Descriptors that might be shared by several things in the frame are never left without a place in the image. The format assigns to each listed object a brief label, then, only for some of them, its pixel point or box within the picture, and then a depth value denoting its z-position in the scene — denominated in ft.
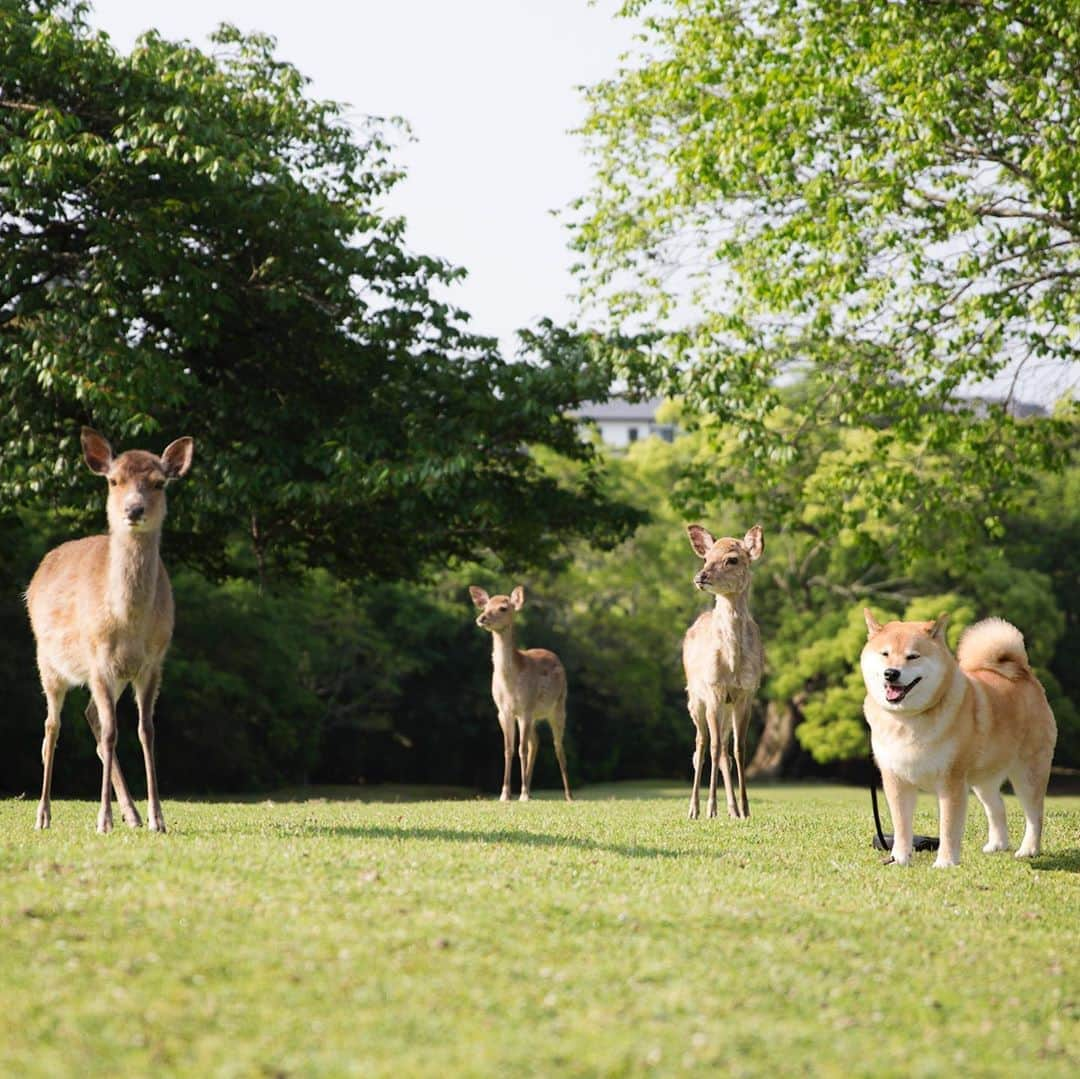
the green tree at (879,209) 65.62
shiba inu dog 35.70
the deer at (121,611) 36.50
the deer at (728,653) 49.83
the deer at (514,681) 71.26
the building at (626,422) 449.06
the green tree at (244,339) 69.67
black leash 41.24
